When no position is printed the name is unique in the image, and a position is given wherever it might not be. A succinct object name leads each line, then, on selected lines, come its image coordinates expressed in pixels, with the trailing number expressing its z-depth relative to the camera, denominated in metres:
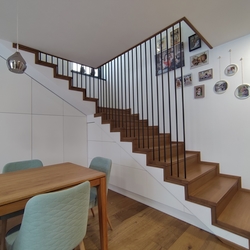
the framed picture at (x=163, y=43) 3.27
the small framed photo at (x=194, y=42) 2.64
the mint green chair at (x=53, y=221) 0.77
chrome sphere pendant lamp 1.29
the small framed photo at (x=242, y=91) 2.11
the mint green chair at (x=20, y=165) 1.64
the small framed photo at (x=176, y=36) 3.02
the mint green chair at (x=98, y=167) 1.56
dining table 0.92
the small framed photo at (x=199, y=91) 2.56
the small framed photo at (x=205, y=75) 2.48
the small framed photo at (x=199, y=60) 2.54
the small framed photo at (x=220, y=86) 2.32
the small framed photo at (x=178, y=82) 2.89
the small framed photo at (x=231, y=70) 2.22
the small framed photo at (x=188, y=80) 2.73
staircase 1.48
